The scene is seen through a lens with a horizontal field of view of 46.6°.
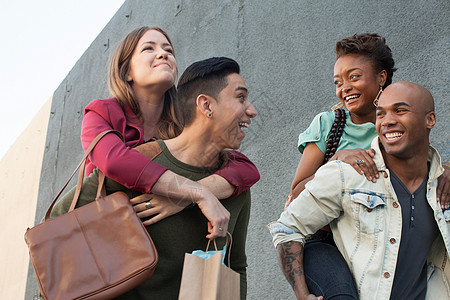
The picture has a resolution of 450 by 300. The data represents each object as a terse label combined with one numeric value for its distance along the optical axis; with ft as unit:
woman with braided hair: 7.41
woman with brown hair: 5.88
